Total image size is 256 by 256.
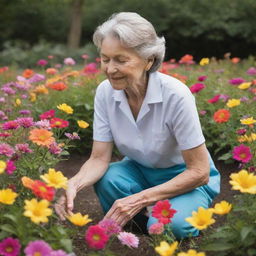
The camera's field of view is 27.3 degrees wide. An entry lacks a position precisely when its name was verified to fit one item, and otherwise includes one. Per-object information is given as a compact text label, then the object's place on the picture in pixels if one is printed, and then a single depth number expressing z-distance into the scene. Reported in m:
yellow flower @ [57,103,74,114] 2.84
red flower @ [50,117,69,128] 2.49
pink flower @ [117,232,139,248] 2.06
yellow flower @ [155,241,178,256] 1.82
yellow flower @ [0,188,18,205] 1.88
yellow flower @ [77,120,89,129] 2.89
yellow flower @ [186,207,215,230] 1.91
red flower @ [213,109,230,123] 3.12
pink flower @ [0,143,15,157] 2.16
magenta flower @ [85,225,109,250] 1.84
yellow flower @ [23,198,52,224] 1.81
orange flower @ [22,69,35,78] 4.46
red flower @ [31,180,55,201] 1.84
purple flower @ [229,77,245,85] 3.98
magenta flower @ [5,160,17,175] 1.98
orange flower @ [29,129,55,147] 2.14
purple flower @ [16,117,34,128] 2.39
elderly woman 2.47
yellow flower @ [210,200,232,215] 1.94
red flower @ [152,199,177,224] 2.11
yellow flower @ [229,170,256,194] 1.97
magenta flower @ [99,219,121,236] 2.06
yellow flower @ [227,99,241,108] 3.35
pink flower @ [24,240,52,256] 1.74
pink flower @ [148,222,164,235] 2.05
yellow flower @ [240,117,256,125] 2.74
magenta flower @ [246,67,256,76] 4.43
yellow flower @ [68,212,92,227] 1.90
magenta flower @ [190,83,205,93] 3.57
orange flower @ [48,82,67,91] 3.60
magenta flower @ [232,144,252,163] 2.35
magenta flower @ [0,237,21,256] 1.85
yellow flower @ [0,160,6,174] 1.92
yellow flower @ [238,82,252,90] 3.78
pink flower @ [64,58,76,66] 4.63
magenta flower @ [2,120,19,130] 2.38
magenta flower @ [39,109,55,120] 2.67
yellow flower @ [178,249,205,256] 1.82
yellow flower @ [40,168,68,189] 1.92
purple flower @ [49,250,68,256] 1.75
